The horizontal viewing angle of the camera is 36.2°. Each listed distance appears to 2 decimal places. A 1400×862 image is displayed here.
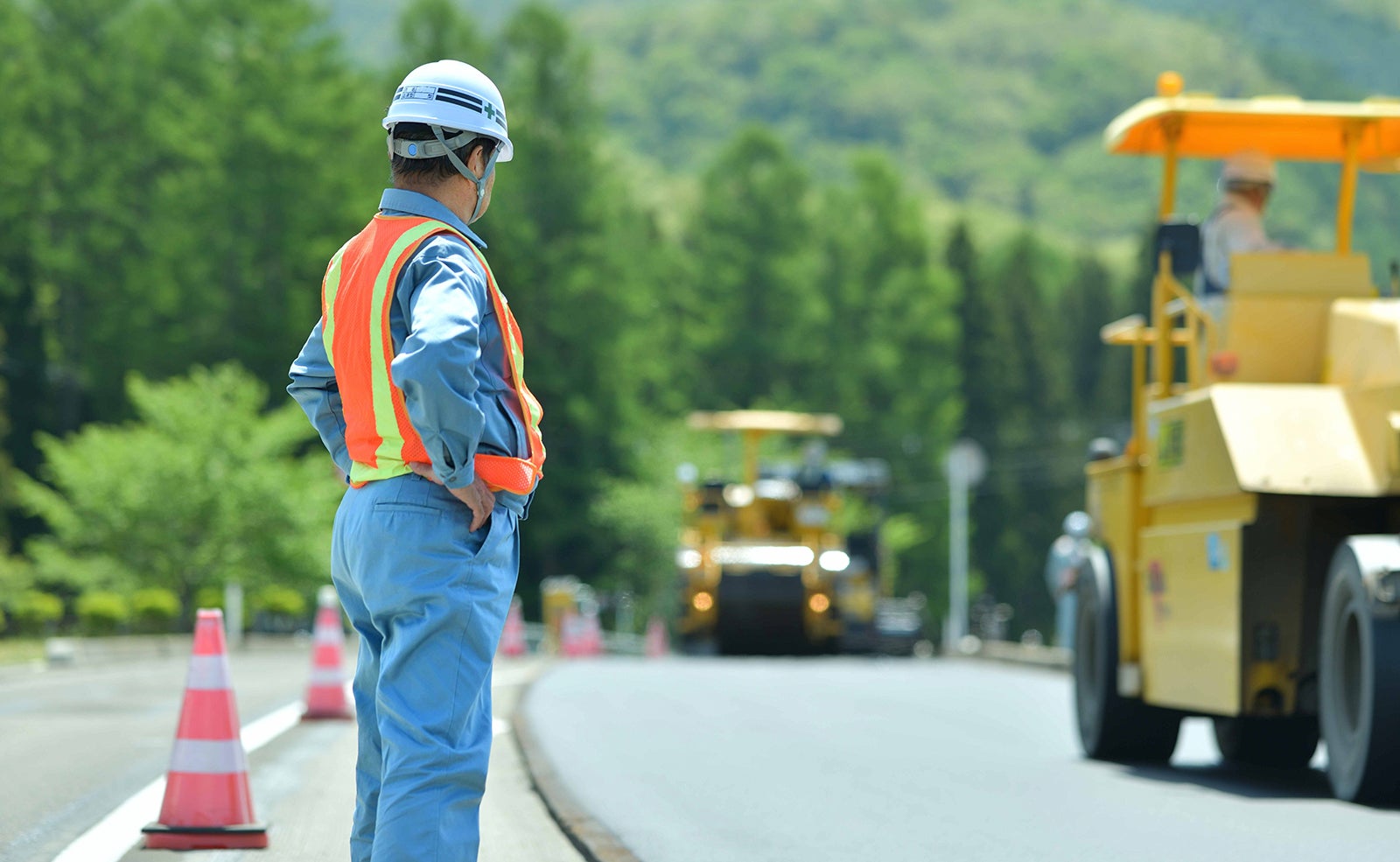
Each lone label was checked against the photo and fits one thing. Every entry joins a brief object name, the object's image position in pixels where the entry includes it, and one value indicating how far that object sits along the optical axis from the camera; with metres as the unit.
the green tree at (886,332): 72.75
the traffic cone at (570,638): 34.81
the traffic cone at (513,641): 33.28
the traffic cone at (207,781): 7.44
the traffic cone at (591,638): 36.06
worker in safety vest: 4.80
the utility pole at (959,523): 48.84
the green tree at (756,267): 70.50
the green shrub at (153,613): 35.72
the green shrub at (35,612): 38.38
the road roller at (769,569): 33.00
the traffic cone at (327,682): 13.98
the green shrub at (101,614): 34.50
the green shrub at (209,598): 38.97
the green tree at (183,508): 40.50
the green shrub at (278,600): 40.88
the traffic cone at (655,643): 41.28
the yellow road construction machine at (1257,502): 9.24
